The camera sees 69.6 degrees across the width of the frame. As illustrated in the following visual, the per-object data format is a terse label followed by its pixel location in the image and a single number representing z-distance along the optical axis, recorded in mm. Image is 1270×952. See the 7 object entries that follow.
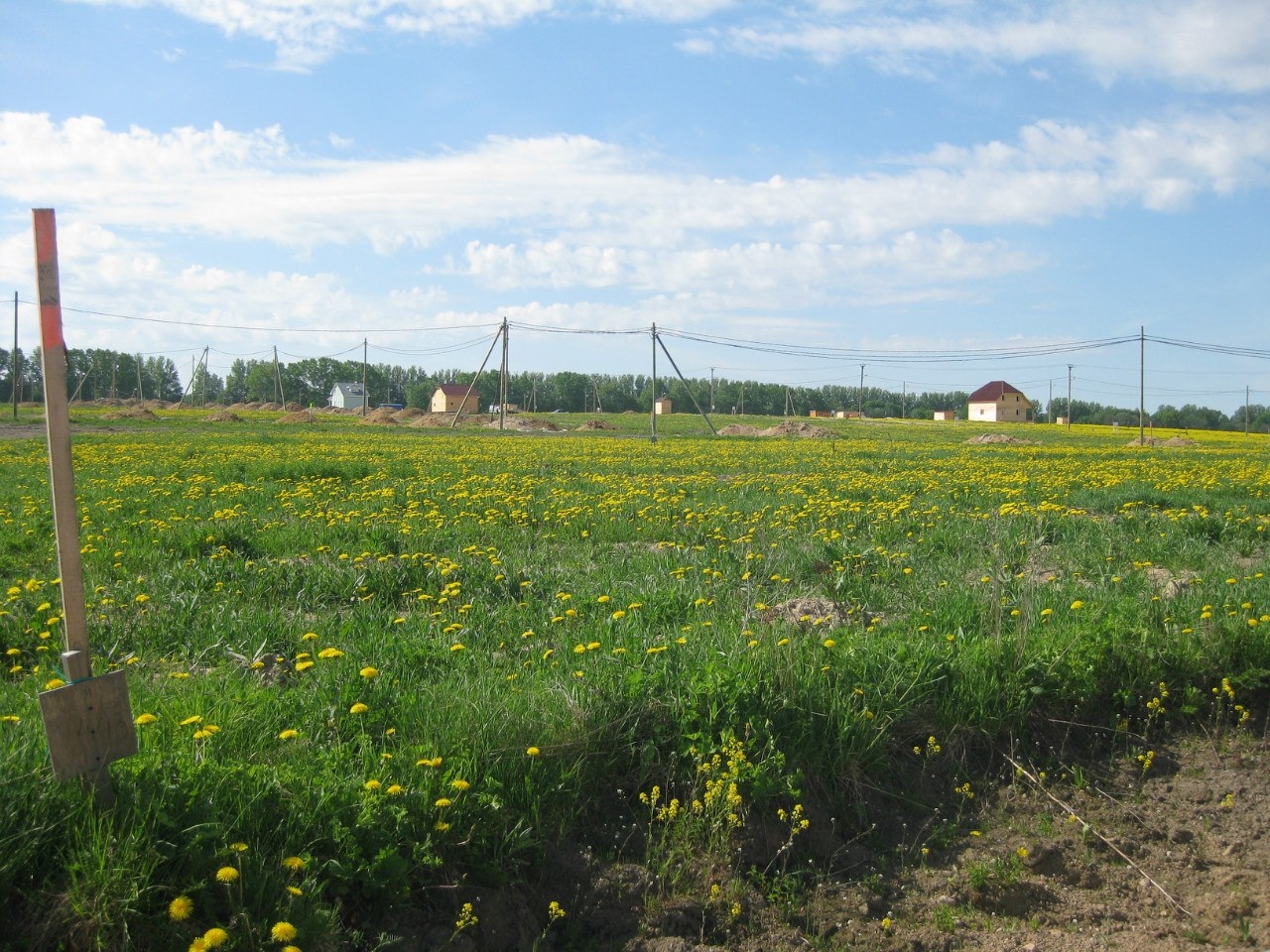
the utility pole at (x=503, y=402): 43438
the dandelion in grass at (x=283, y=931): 2527
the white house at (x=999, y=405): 105125
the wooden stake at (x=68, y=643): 2654
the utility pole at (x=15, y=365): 43388
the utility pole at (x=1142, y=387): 50562
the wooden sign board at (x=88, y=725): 2670
